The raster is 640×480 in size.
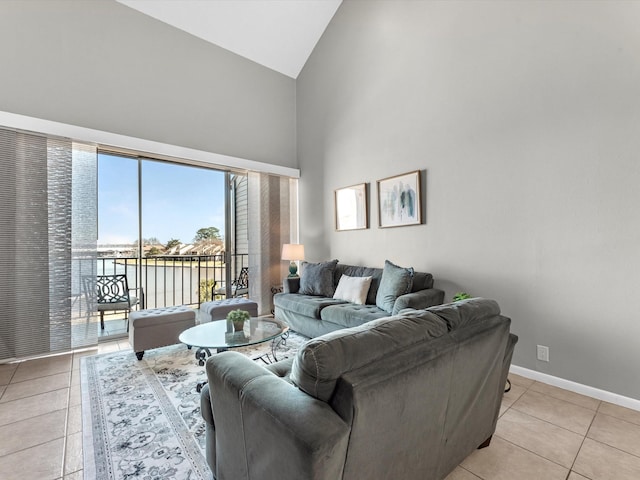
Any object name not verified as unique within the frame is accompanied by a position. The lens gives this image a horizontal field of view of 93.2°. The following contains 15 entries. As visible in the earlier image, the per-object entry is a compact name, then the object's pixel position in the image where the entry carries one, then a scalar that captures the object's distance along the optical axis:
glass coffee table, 2.40
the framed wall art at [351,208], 4.31
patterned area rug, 1.67
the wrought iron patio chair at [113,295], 3.84
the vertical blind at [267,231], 4.96
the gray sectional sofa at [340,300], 3.17
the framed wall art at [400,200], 3.64
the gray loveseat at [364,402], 0.95
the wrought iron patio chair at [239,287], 4.93
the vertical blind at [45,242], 3.11
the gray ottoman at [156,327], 3.08
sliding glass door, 4.14
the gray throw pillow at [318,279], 4.13
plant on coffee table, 2.68
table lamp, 4.82
